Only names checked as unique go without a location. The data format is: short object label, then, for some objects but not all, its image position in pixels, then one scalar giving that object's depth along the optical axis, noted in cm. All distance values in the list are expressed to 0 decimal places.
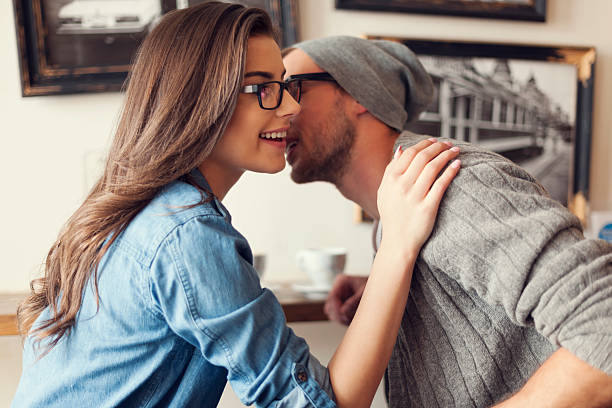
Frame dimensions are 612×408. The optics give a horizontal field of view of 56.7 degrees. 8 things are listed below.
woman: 82
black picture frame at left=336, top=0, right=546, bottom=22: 182
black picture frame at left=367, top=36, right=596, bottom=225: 190
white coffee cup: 162
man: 72
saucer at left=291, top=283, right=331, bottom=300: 157
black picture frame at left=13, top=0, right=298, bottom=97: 166
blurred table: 141
